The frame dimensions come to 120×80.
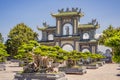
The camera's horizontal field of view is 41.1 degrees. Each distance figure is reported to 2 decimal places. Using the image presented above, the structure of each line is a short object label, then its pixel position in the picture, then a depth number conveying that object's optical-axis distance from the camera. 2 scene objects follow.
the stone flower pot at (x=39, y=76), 11.45
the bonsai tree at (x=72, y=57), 19.81
